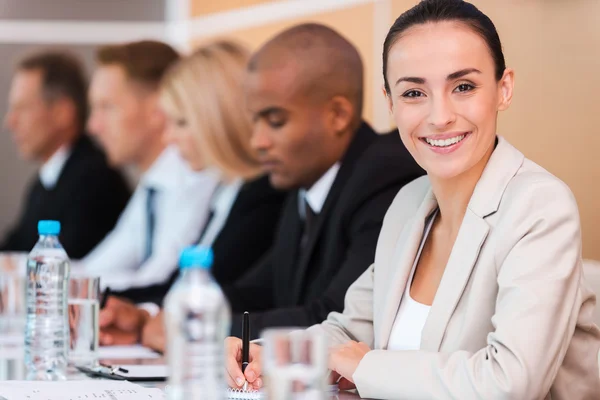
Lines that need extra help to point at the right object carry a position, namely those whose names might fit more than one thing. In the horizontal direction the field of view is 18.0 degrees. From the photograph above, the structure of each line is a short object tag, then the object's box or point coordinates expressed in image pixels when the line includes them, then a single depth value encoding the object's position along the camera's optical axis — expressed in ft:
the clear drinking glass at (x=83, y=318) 8.35
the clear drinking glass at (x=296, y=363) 5.95
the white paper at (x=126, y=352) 8.70
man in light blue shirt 12.27
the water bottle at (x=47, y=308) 8.21
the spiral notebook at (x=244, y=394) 7.35
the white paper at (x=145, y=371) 7.88
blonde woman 11.47
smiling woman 7.07
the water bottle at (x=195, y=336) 6.33
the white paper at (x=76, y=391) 7.23
